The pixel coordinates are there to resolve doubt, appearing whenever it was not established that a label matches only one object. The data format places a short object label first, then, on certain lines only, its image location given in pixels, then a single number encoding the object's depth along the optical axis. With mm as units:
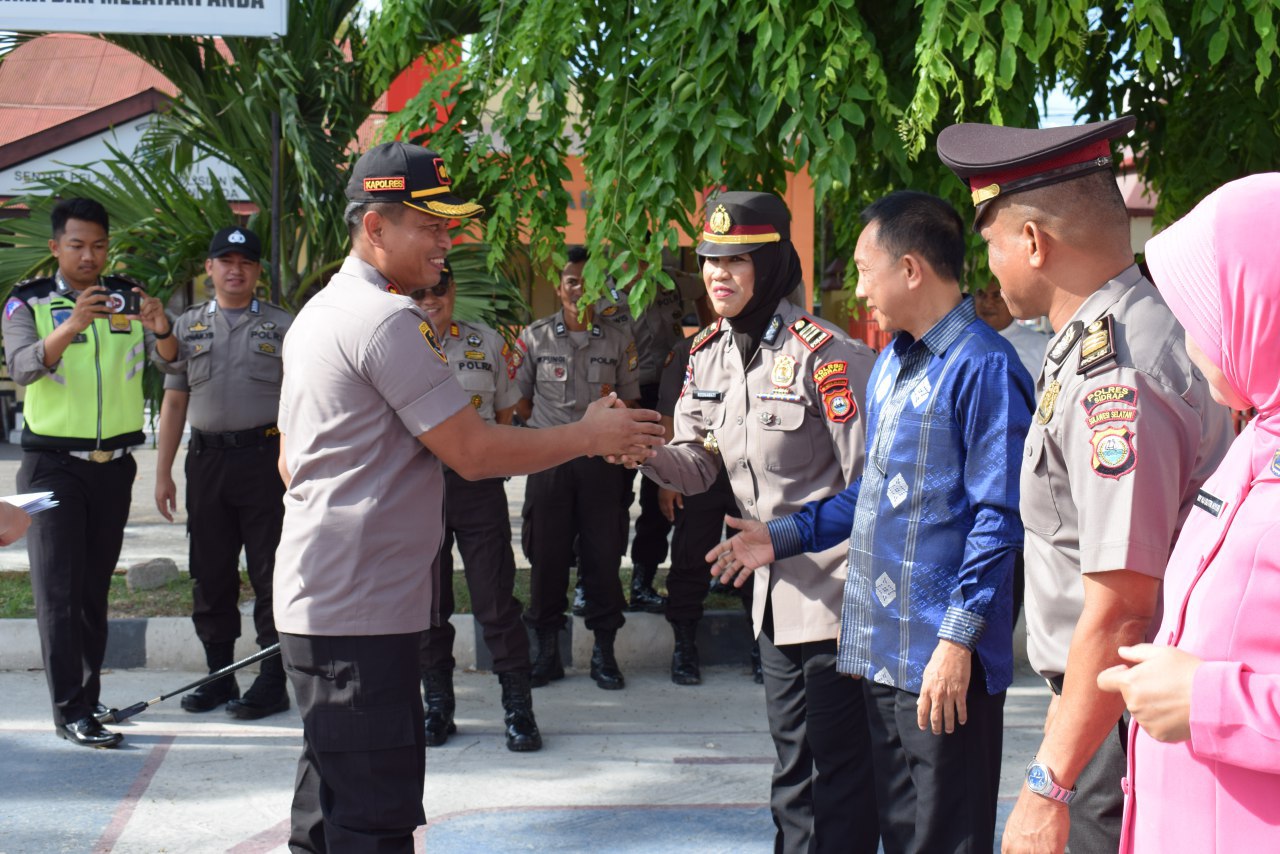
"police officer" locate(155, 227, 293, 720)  5484
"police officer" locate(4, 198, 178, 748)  4996
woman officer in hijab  3252
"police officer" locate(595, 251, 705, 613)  6891
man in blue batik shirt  2543
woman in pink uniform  1512
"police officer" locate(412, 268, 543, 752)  5098
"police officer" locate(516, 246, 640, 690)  5992
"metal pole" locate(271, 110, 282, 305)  6074
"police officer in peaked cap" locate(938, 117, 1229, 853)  1941
